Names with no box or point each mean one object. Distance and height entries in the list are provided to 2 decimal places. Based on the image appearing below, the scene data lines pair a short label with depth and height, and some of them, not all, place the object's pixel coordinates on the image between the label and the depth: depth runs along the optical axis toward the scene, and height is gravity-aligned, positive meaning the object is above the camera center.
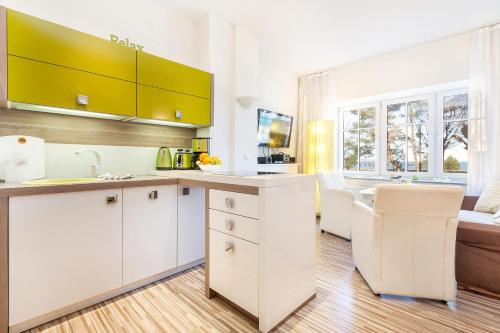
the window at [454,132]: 3.50 +0.54
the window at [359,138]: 4.40 +0.55
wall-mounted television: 3.92 +0.67
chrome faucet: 2.11 +0.00
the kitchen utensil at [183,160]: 2.62 +0.07
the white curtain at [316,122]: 4.44 +0.88
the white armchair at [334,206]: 3.14 -0.55
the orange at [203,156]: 2.32 +0.10
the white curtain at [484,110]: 2.95 +0.74
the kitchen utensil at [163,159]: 2.56 +0.08
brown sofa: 1.80 -0.71
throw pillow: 2.65 -0.38
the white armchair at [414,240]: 1.63 -0.53
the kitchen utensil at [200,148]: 2.69 +0.21
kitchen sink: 1.60 -0.11
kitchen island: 1.39 -0.51
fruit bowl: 2.27 -0.01
